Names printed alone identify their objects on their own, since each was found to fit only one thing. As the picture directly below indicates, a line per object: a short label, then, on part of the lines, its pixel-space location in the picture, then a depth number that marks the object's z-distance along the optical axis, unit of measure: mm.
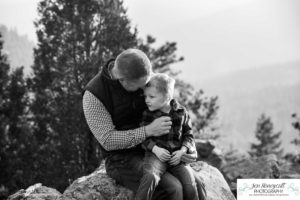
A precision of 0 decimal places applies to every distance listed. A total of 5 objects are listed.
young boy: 3449
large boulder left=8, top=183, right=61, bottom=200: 4270
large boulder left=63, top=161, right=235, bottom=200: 3991
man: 3402
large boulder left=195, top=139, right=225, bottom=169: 9820
